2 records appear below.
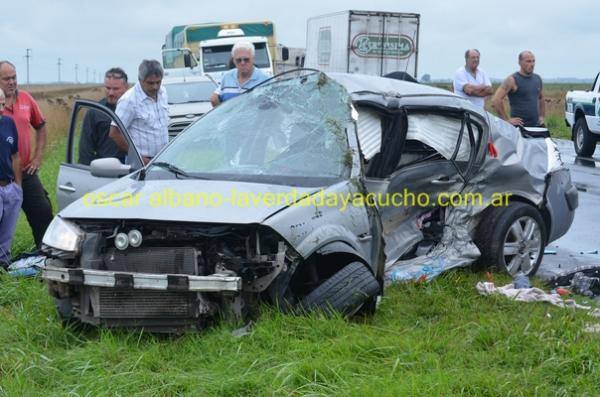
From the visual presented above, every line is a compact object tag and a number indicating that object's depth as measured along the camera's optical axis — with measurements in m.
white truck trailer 21.22
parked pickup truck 17.66
